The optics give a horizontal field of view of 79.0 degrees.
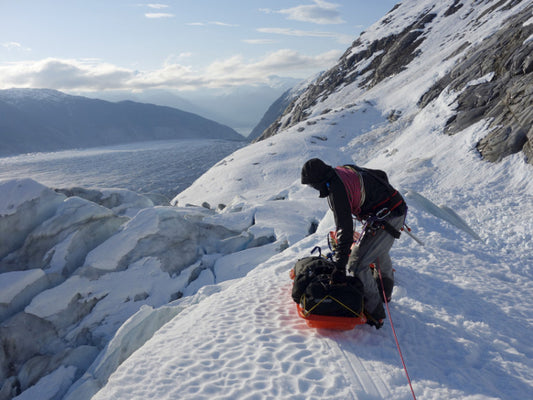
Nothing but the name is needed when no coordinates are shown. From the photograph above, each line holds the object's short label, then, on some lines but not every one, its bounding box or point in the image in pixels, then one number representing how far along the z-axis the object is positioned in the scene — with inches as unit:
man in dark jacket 179.6
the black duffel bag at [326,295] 190.7
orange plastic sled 191.8
